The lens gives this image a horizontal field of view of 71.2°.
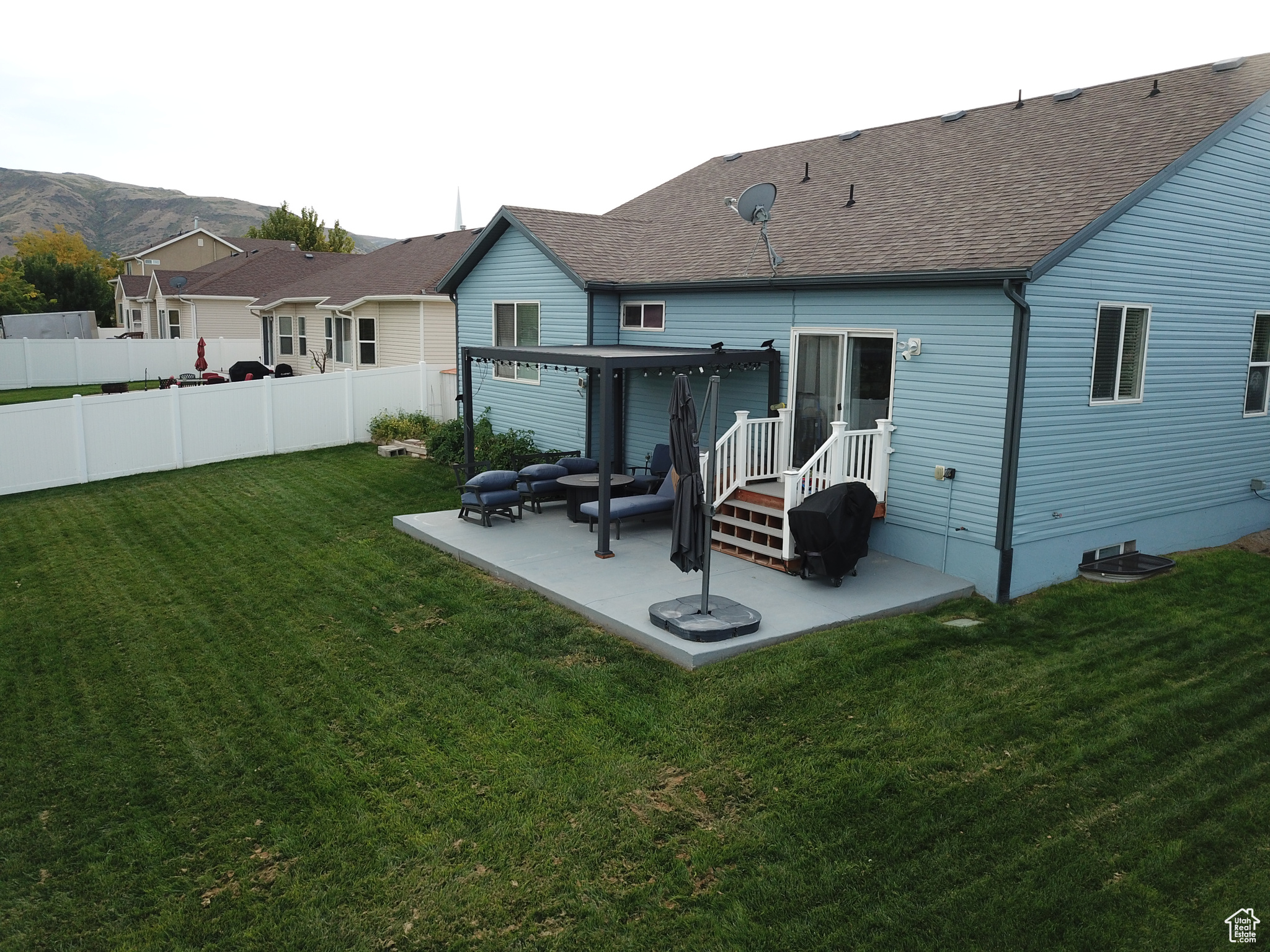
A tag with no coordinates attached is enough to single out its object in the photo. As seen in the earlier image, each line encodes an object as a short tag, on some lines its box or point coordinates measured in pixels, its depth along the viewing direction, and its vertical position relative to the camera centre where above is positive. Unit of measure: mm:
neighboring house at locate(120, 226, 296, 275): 48219 +4666
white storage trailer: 40500 +398
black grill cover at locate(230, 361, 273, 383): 26734 -979
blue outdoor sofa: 11359 -2116
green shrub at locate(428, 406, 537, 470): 15766 -1891
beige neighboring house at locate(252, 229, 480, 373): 22656 +746
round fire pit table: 12242 -1982
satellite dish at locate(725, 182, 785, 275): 12219 +1937
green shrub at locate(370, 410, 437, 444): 19016 -1861
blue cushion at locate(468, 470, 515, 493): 12352 -1934
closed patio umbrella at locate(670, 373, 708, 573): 7895 -1280
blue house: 9391 +184
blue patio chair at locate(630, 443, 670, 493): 12852 -1809
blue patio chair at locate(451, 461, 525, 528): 12227 -2122
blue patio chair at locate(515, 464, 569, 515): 13039 -2089
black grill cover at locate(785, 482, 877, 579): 9188 -1872
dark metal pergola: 10352 -216
